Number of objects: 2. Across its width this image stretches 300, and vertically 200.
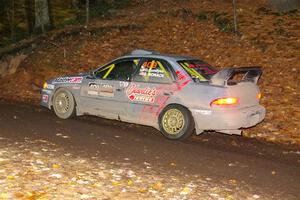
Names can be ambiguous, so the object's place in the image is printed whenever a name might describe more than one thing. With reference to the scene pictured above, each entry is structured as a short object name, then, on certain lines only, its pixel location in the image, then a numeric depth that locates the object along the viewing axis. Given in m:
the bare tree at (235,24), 14.86
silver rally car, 7.72
